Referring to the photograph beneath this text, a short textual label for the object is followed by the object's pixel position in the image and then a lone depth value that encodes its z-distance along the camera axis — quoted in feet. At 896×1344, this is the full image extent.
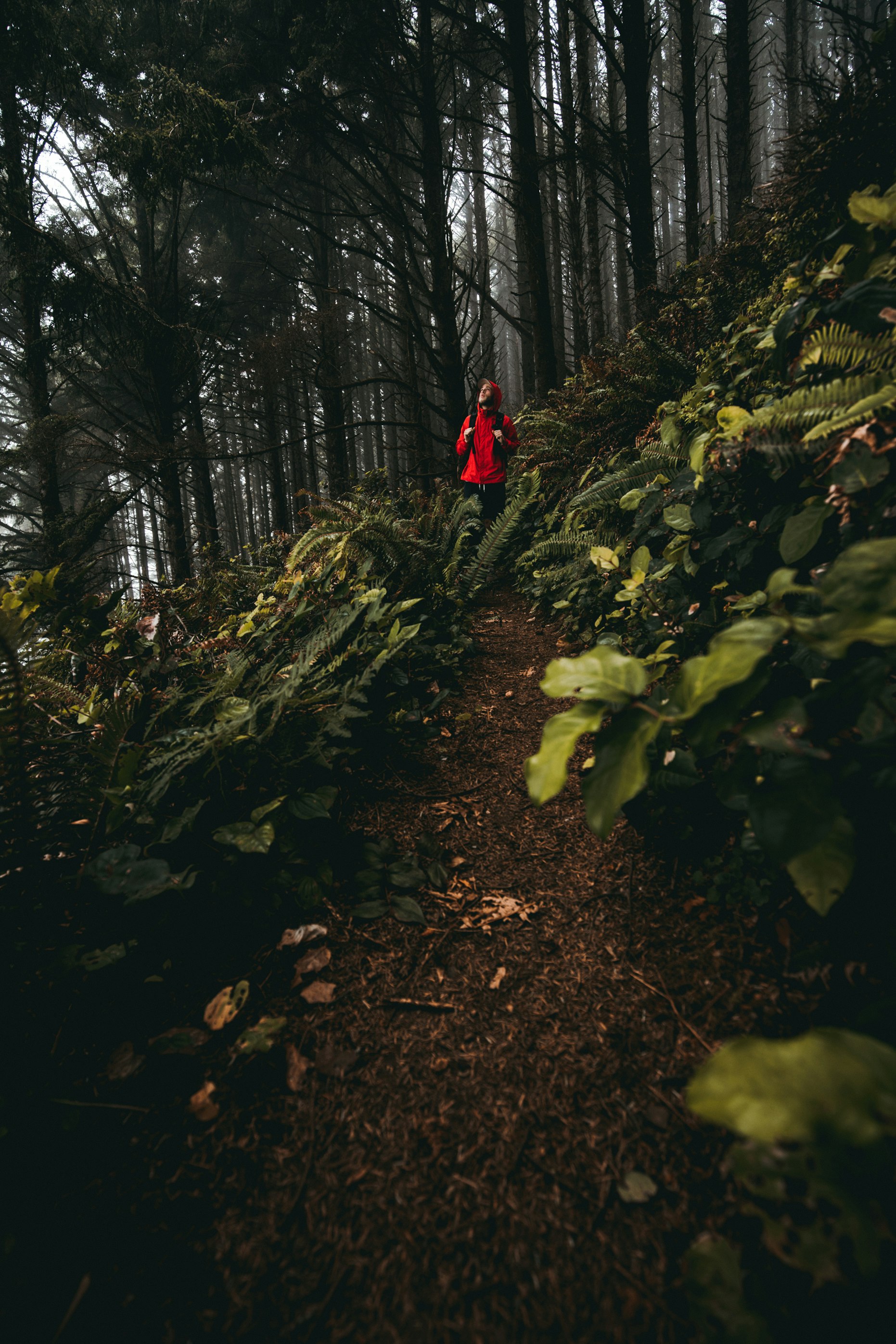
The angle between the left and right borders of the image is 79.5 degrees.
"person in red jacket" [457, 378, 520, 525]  20.75
